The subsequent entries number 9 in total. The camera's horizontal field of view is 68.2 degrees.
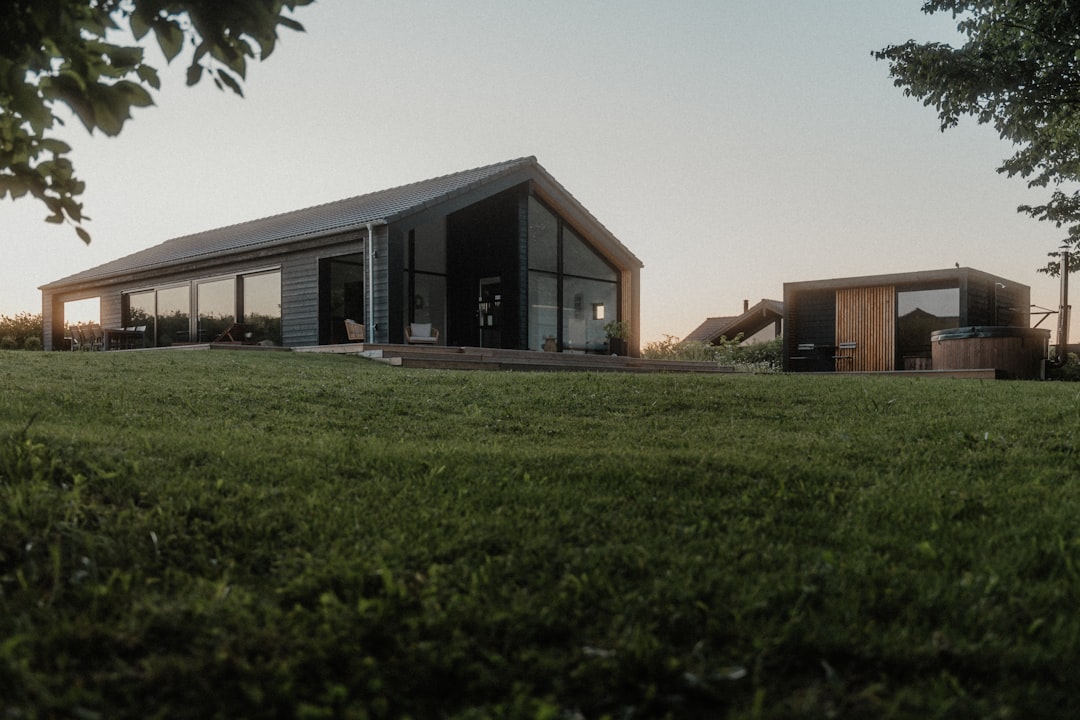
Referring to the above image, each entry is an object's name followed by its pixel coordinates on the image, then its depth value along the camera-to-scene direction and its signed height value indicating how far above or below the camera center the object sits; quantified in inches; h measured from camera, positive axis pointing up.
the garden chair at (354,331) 637.9 +11.5
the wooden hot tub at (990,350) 632.4 -3.4
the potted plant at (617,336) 747.4 +9.0
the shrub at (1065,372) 711.1 -23.5
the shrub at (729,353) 907.4 -8.7
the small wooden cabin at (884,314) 826.2 +34.0
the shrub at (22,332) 938.5 +16.0
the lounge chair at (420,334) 652.1 +9.5
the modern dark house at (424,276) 640.4 +63.3
